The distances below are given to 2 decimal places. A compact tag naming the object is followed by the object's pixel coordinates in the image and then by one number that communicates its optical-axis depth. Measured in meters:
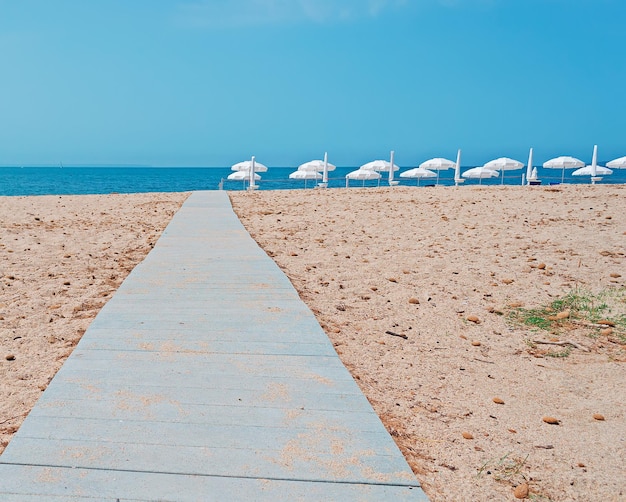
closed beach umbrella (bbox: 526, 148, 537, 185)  25.31
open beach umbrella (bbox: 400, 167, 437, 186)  33.16
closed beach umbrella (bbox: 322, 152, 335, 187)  26.79
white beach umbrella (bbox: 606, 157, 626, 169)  27.46
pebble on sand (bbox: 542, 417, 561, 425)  3.39
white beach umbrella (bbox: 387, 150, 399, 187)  27.09
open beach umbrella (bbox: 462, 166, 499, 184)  31.75
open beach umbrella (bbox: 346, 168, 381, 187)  30.89
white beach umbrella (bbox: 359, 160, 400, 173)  32.23
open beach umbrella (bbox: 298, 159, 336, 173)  31.95
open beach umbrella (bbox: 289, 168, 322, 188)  31.70
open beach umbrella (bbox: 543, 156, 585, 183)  28.62
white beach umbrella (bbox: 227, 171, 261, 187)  30.49
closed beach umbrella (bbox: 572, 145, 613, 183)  25.83
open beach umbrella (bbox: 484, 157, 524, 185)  29.92
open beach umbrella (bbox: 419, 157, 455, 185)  31.70
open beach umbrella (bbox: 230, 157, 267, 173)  29.55
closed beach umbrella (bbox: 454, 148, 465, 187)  27.38
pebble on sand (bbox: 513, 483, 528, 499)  2.60
